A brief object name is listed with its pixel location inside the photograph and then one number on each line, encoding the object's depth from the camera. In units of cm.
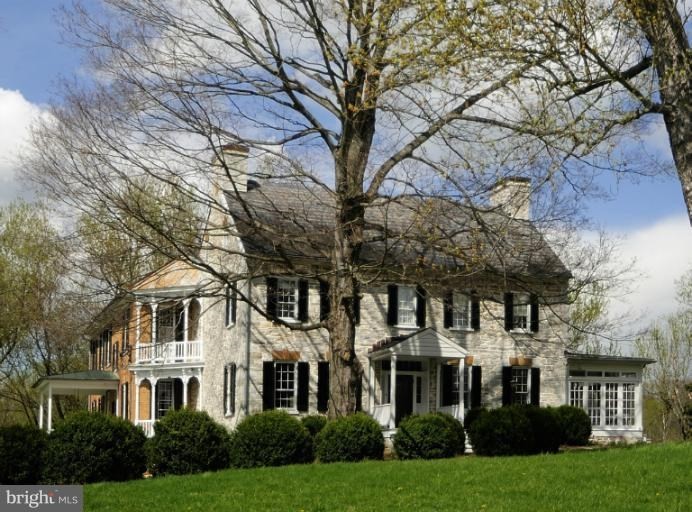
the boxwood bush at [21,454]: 1733
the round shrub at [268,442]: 1898
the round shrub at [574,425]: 2620
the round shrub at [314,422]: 2317
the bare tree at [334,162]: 1764
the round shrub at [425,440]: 1992
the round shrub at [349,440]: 1922
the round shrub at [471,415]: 2365
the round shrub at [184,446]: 1861
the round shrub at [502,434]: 2027
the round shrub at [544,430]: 2109
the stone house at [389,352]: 2677
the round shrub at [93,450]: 1773
